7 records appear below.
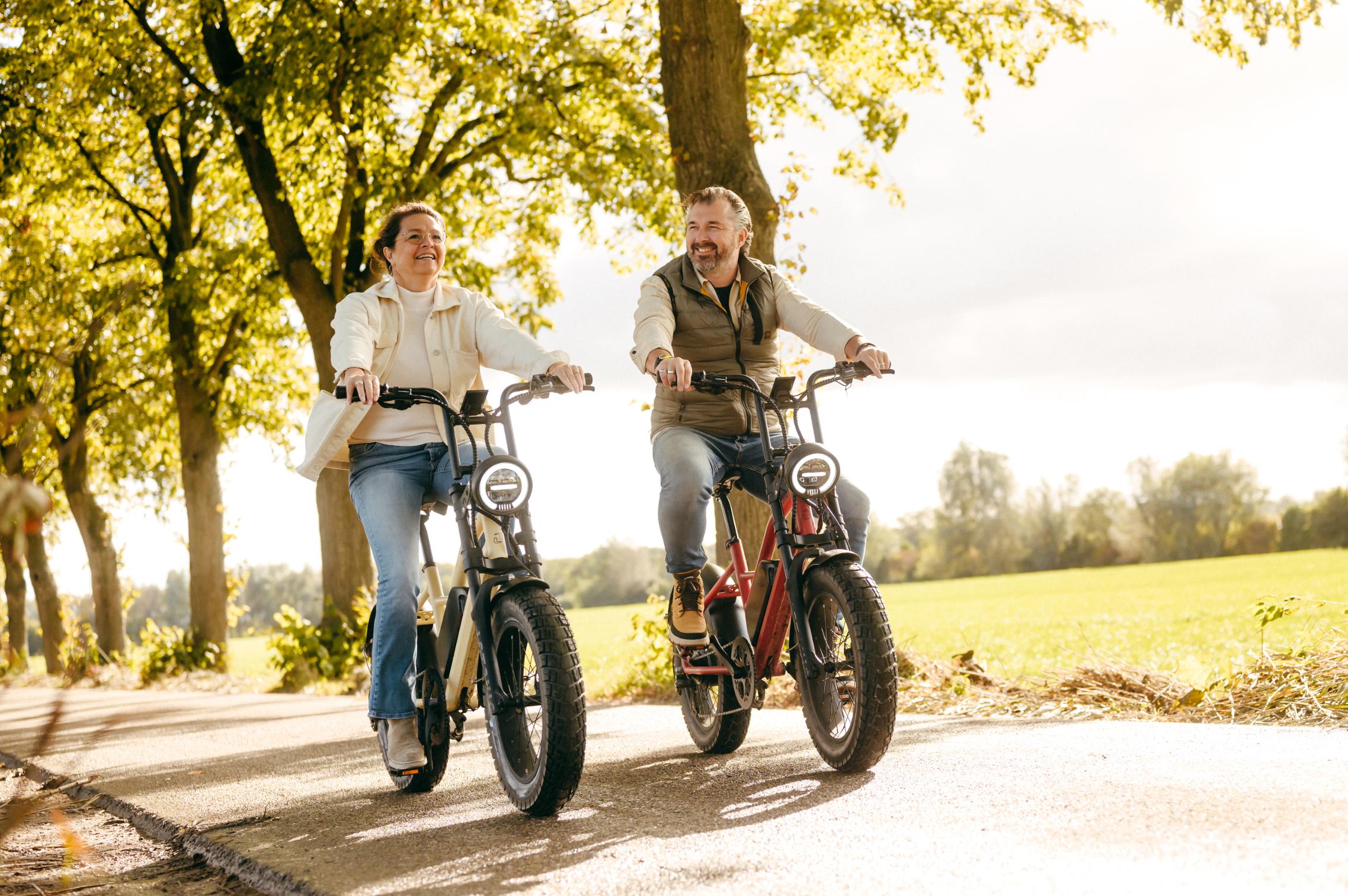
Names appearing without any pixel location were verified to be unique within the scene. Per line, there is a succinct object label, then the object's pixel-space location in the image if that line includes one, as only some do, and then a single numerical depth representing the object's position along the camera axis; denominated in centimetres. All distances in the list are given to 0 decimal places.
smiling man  488
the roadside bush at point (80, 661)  2069
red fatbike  409
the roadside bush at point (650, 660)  915
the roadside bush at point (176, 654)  1859
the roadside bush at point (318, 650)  1401
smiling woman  455
